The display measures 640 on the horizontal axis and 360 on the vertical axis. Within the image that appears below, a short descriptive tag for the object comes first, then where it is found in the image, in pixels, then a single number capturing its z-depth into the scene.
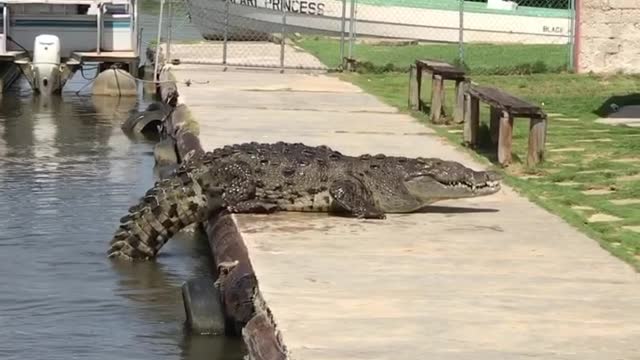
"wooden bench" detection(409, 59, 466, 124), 18.02
